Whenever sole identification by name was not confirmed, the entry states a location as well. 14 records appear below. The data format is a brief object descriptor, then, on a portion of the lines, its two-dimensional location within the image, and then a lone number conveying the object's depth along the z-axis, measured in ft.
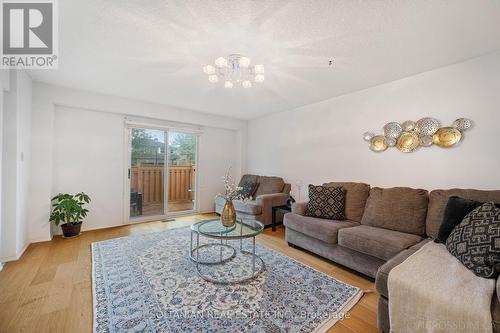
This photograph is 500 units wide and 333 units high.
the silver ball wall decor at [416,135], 7.68
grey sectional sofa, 6.50
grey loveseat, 12.23
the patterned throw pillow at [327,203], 9.25
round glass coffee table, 6.89
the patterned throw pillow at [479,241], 4.36
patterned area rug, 4.93
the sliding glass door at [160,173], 13.58
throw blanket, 3.56
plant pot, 10.40
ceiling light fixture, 6.82
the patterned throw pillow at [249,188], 14.94
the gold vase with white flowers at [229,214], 7.91
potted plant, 10.05
